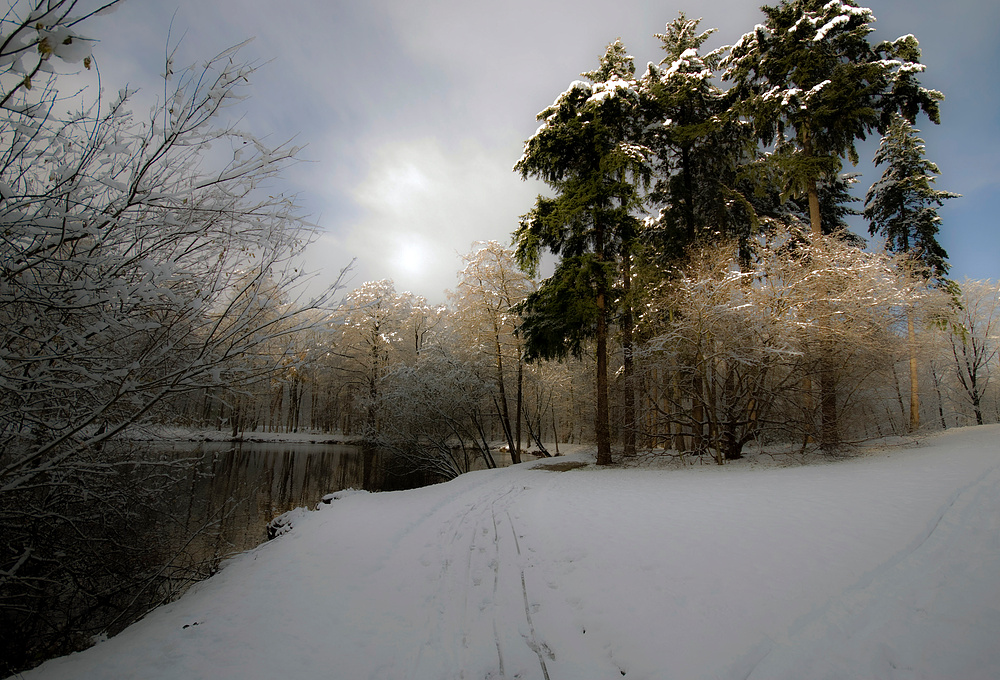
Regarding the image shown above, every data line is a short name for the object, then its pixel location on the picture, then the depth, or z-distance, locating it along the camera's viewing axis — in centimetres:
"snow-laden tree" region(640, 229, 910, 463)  1081
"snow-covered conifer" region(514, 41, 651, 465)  1368
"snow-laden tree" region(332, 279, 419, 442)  2670
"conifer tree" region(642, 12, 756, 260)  1441
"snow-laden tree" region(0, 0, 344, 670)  226
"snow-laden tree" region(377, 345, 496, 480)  1706
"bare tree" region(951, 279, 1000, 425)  2014
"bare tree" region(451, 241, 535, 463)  1938
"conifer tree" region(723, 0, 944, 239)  1241
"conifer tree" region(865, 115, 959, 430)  1711
